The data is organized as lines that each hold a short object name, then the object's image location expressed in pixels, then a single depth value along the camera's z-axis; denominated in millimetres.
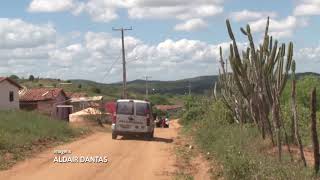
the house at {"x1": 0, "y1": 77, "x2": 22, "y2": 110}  63312
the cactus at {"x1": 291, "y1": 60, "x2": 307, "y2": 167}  12789
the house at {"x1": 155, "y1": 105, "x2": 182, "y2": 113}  113075
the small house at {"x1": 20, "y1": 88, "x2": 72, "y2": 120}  69131
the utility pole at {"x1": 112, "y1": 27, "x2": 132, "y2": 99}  60156
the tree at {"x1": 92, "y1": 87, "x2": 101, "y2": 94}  112950
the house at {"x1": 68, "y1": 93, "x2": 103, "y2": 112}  67562
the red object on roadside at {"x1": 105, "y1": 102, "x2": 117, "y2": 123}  27969
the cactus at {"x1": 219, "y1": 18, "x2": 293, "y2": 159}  15219
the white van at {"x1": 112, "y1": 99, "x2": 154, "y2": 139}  27906
